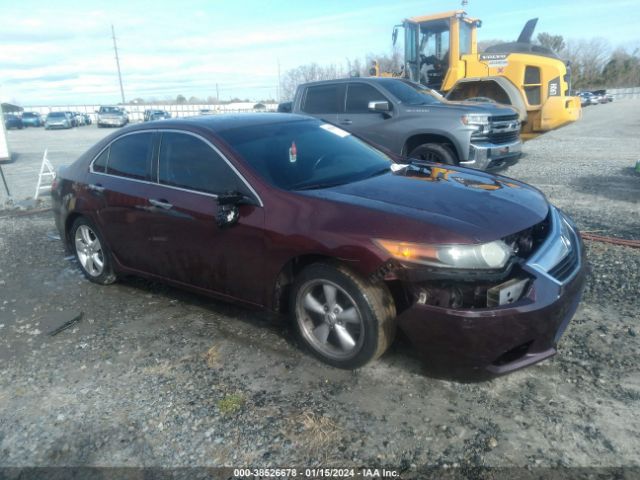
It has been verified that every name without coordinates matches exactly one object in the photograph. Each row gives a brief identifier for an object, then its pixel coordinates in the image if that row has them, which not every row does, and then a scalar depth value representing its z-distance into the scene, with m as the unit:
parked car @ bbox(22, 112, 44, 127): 47.44
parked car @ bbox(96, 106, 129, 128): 39.22
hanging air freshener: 3.82
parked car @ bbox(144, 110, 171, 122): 38.61
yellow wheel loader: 11.07
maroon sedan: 2.77
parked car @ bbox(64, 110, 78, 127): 43.39
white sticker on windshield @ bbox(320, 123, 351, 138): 4.46
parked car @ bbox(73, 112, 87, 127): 45.76
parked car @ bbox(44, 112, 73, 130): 40.78
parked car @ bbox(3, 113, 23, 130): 45.12
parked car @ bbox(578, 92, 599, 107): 46.12
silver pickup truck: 7.89
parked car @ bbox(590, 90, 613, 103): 48.03
